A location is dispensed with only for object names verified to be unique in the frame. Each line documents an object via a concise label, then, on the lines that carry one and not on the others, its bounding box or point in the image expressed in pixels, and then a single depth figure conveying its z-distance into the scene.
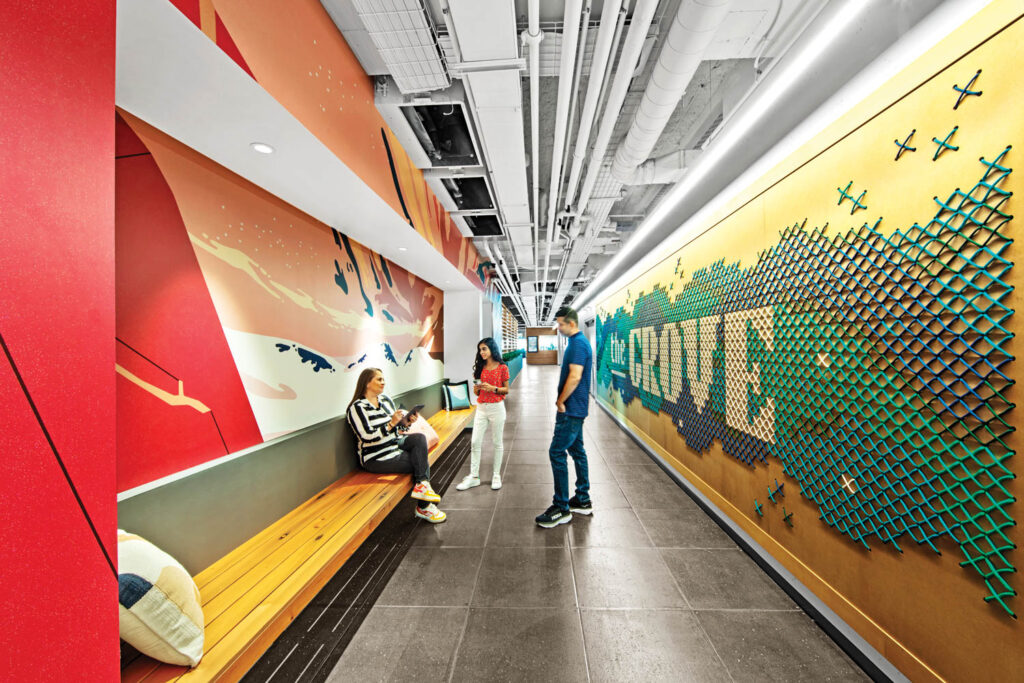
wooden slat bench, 1.37
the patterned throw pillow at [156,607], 1.25
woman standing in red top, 3.58
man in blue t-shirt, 2.87
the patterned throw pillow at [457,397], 6.54
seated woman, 3.12
